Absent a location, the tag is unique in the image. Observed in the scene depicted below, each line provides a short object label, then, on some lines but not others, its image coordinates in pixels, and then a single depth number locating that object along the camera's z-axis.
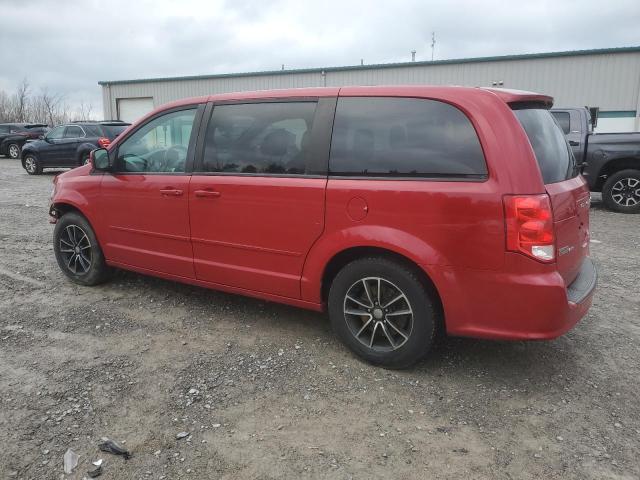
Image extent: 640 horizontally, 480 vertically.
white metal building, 19.91
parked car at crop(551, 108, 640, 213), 9.09
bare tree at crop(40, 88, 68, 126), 53.97
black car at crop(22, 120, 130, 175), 15.77
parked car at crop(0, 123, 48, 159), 23.38
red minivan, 2.82
